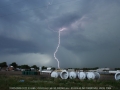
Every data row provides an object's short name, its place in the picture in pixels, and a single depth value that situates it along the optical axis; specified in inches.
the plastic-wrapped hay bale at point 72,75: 695.1
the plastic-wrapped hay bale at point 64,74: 718.3
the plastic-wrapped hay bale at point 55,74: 772.5
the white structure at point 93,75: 660.3
